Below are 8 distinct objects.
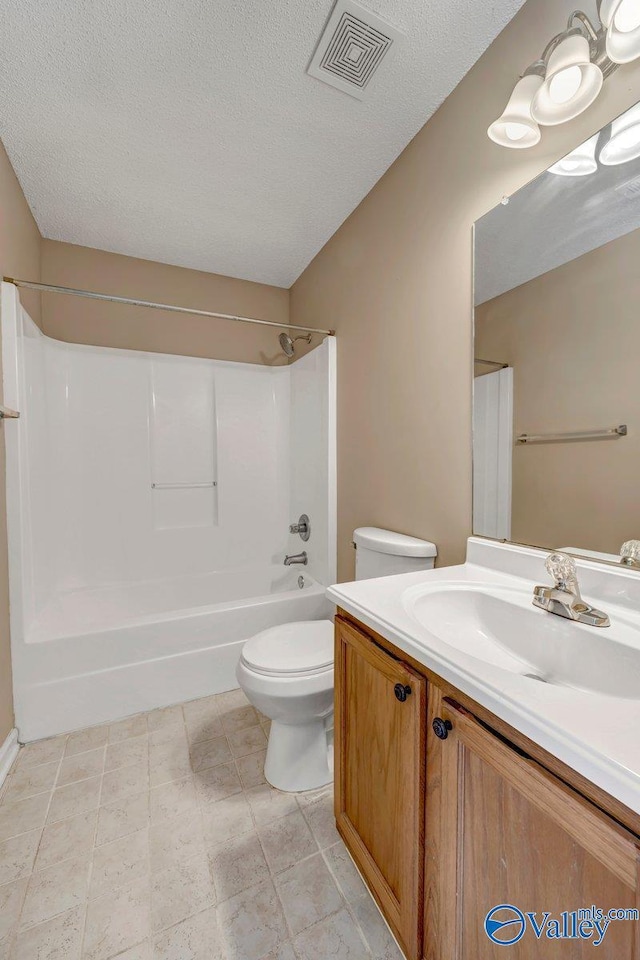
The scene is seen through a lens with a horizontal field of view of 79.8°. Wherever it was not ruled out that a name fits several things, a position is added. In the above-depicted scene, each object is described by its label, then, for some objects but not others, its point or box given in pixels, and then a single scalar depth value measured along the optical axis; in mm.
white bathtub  1615
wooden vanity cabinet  462
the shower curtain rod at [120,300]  1633
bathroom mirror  881
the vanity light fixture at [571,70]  837
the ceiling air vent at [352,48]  1117
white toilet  1256
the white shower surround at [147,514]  1660
